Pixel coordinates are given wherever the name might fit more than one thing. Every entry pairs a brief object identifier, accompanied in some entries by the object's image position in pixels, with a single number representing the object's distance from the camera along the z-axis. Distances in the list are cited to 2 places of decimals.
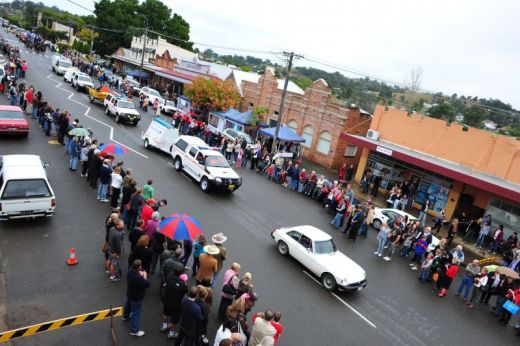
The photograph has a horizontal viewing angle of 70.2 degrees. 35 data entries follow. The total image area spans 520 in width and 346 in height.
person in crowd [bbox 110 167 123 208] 13.34
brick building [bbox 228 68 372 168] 29.62
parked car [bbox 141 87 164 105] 40.66
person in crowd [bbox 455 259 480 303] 13.16
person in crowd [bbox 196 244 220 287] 9.01
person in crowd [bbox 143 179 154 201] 12.98
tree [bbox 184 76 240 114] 35.12
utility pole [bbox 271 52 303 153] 26.64
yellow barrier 7.24
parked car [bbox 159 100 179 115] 38.34
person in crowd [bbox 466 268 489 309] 13.04
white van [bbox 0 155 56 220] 10.96
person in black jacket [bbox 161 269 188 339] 7.72
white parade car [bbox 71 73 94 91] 37.47
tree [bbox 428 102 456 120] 36.88
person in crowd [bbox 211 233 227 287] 9.55
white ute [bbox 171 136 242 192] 18.14
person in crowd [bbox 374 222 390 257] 15.30
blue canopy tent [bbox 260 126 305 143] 27.84
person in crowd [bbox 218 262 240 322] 8.72
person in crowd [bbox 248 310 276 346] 7.07
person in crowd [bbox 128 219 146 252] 9.70
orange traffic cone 10.07
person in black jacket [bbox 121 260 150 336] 7.53
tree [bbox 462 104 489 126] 37.62
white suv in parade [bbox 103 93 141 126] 28.53
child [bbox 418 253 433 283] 13.99
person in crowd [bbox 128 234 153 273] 8.75
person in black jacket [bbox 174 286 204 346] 7.00
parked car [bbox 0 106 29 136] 18.67
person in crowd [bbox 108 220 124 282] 9.32
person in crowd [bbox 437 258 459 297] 13.15
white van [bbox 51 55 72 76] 44.56
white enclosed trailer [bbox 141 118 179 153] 22.55
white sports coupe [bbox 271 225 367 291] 11.80
